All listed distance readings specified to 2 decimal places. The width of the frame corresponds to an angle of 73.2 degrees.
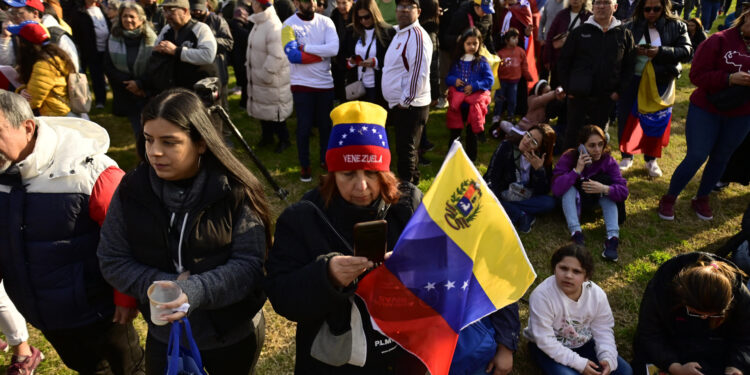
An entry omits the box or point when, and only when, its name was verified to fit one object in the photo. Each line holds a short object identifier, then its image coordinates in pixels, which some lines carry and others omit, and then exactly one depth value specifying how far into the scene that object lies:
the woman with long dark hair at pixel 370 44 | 6.29
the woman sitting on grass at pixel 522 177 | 5.57
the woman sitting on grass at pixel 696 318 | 3.11
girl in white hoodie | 3.58
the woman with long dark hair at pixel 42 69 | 4.92
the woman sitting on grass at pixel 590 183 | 5.30
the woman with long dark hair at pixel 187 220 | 2.09
